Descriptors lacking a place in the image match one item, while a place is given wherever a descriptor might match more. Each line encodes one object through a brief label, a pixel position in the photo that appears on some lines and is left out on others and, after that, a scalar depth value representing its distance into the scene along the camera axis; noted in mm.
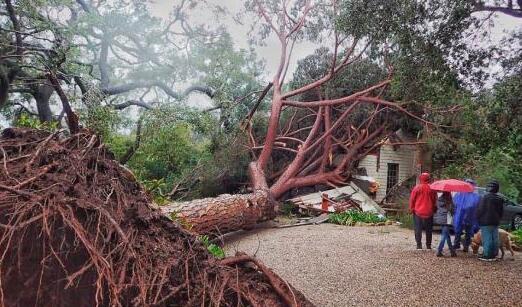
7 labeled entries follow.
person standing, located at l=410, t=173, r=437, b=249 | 8039
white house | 20250
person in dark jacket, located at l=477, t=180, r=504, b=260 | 6883
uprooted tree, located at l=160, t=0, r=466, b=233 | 14672
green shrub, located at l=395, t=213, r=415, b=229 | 13123
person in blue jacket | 7551
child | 8344
